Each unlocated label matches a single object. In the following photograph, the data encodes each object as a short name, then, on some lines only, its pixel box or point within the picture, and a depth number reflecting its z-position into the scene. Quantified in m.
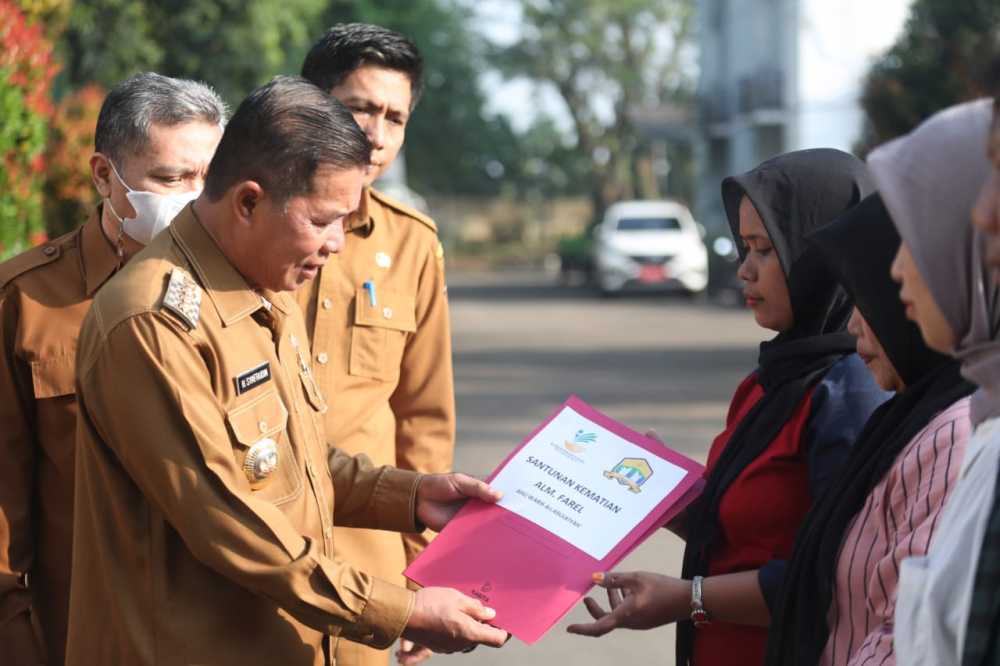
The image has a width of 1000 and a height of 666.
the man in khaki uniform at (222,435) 2.62
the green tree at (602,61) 61.19
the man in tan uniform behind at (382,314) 3.73
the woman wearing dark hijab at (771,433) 3.07
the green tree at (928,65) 17.45
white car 28.95
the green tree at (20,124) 6.50
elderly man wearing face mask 3.18
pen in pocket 3.83
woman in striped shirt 2.54
